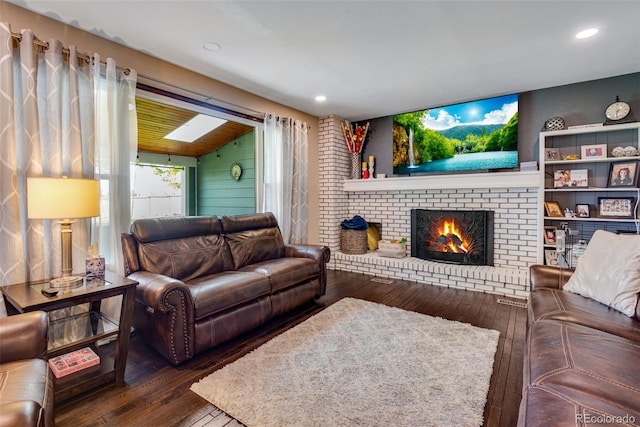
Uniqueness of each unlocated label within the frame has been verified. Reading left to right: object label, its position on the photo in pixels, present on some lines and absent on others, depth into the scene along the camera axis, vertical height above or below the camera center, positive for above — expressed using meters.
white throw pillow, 1.72 -0.38
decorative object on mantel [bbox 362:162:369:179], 4.83 +0.62
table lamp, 1.66 +0.04
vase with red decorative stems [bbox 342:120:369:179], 4.83 +1.10
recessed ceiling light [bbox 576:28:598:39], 2.31 +1.37
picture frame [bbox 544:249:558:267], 3.33 -0.51
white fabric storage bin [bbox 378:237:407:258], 4.30 -0.54
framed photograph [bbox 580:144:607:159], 3.18 +0.63
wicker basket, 4.60 -0.48
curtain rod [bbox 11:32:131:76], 1.96 +1.12
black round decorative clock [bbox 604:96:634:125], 3.12 +1.01
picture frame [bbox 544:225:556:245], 3.38 -0.28
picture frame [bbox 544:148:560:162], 3.41 +0.63
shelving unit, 3.09 +0.36
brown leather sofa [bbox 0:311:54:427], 0.97 -0.63
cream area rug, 1.57 -1.03
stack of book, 1.80 -0.93
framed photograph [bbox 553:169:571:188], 3.38 +0.36
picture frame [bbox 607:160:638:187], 3.01 +0.36
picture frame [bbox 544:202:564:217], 3.37 +0.01
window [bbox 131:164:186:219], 4.95 +0.35
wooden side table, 1.62 -0.73
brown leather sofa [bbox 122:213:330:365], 2.00 -0.54
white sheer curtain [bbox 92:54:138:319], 2.34 +0.43
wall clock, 5.45 +0.73
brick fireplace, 3.62 +0.01
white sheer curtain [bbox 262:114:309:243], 3.91 +0.48
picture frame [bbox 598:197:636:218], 3.07 +0.03
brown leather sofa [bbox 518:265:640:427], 0.94 -0.61
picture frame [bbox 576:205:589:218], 3.29 -0.01
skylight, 4.78 +1.35
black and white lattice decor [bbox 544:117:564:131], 3.39 +0.97
